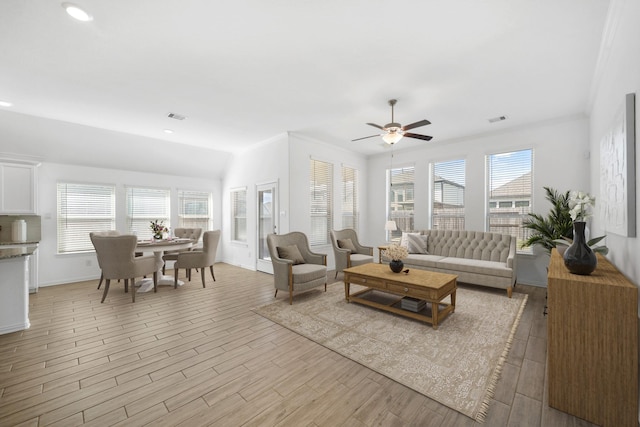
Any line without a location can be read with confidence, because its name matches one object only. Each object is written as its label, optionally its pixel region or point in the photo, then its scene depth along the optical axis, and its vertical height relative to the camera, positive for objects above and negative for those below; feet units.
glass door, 18.94 -0.39
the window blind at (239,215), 22.30 -0.24
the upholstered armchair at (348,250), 17.57 -2.69
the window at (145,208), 20.35 +0.32
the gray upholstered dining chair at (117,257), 12.98 -2.25
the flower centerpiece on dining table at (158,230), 16.51 -1.17
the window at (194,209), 22.79 +0.27
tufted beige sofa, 14.07 -2.84
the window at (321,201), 19.89 +0.91
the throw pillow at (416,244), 18.43 -2.24
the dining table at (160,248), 14.69 -2.06
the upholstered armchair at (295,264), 13.16 -2.84
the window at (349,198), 22.39 +1.27
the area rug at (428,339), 6.78 -4.43
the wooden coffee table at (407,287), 10.23 -3.17
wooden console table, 5.20 -2.81
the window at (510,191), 16.63 +1.40
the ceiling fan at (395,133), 12.09 +3.74
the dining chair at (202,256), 15.93 -2.73
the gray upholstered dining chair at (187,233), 20.76 -1.65
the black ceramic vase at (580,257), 6.07 -1.05
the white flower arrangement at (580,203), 7.75 +0.29
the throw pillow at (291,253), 14.62 -2.32
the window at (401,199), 21.74 +1.17
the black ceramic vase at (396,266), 12.26 -2.50
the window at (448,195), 19.17 +1.34
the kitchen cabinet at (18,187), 14.70 +1.41
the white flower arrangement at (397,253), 12.28 -1.90
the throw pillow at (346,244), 18.84 -2.27
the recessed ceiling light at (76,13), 6.86 +5.38
